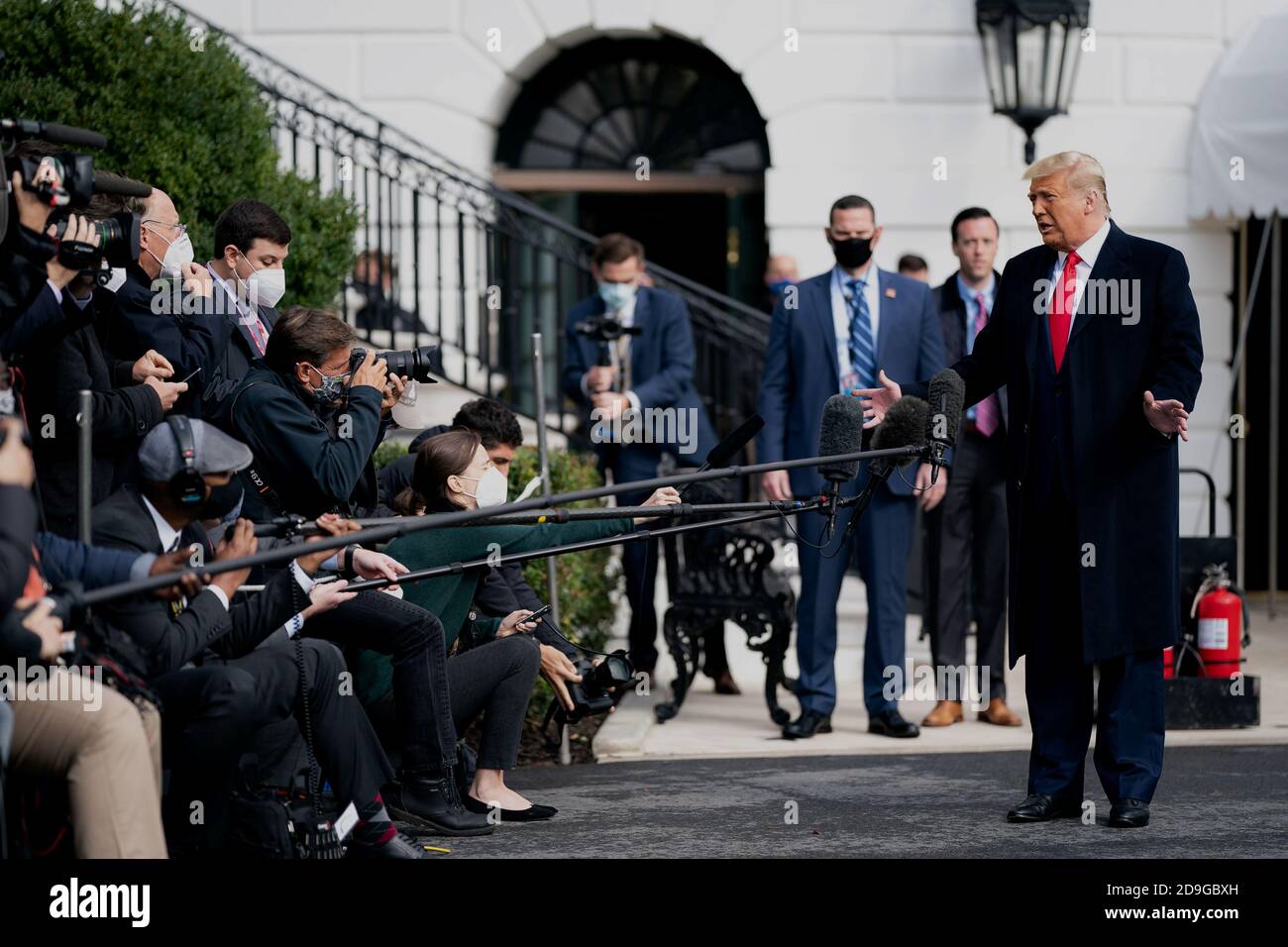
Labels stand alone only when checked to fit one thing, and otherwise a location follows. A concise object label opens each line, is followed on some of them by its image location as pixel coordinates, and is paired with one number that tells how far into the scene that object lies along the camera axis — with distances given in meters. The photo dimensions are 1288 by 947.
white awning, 11.42
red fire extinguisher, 8.50
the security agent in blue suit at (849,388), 8.41
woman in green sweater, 6.62
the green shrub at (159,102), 7.93
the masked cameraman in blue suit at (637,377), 9.02
